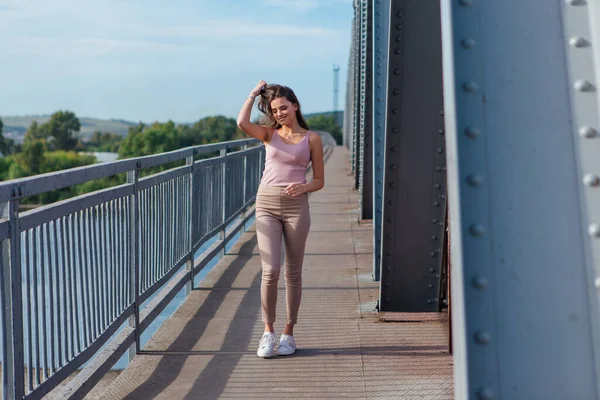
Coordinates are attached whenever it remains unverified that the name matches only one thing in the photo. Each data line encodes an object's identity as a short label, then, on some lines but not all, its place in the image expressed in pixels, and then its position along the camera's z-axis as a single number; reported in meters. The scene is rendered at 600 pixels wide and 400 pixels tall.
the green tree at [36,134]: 155.38
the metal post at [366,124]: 11.48
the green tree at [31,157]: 126.71
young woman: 5.11
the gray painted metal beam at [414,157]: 5.57
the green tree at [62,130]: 155.88
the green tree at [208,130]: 123.25
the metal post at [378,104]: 7.70
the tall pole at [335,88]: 88.11
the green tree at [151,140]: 126.19
